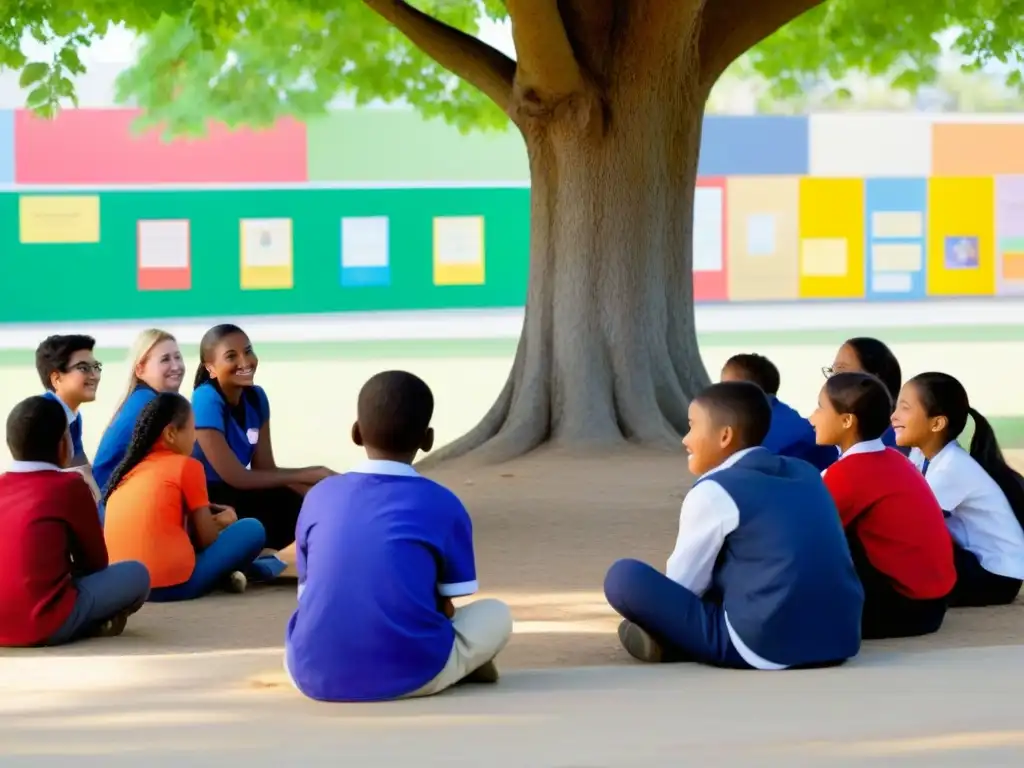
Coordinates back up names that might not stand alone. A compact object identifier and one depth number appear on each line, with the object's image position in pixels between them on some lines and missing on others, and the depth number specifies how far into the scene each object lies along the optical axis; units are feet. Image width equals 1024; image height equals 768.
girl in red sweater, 20.04
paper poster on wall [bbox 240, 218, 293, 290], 114.32
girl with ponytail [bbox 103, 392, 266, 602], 22.97
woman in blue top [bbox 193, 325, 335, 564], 26.25
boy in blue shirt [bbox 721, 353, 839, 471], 25.68
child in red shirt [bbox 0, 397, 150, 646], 19.66
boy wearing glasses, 25.18
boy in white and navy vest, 17.57
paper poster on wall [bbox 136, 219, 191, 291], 111.24
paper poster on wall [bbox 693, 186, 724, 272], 125.59
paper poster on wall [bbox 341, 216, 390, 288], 116.98
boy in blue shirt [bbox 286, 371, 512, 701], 15.97
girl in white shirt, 22.13
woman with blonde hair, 25.12
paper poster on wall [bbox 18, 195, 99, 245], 108.88
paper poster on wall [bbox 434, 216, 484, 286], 119.44
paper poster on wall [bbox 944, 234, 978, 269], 128.26
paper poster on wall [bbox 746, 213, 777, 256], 126.11
